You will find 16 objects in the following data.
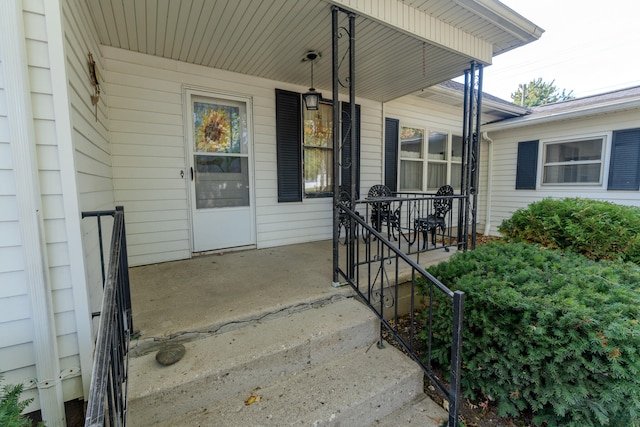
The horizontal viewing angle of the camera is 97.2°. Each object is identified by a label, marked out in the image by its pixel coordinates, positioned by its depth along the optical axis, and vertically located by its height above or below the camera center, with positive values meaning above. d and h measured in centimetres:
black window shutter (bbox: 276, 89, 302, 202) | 398 +59
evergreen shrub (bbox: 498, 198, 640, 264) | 302 -50
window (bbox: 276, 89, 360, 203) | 401 +57
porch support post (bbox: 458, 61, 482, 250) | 375 +45
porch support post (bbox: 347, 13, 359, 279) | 248 +42
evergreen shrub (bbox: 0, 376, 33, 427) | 99 -83
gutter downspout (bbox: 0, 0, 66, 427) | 129 -11
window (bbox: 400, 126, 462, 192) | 565 +54
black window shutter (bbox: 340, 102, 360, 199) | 459 +54
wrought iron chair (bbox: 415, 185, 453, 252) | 365 -49
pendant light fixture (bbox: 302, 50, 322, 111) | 368 +113
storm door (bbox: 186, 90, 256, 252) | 350 +20
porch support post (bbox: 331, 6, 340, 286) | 243 +40
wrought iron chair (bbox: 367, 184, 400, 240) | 438 -16
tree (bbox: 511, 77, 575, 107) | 2825 +927
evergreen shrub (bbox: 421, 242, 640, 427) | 144 -89
